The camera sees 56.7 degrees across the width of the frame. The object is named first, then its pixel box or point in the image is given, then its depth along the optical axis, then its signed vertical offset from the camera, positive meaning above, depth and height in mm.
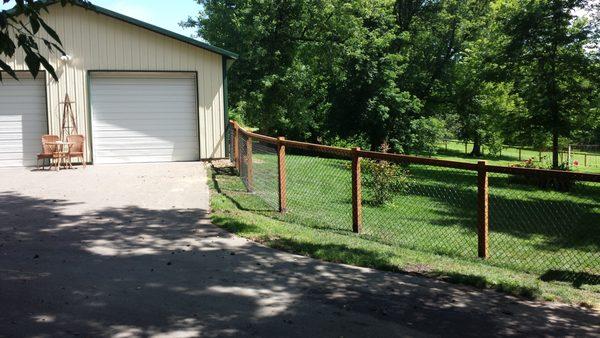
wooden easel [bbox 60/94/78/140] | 14805 +465
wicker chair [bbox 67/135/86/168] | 14539 -177
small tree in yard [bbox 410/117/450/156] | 26078 +19
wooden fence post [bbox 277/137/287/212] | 9219 -530
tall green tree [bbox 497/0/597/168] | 17891 +2425
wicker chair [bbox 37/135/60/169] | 13945 -295
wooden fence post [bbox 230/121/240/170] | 13747 -199
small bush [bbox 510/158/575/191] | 17175 -1581
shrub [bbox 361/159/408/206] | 12070 -1036
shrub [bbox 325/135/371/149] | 26094 -324
